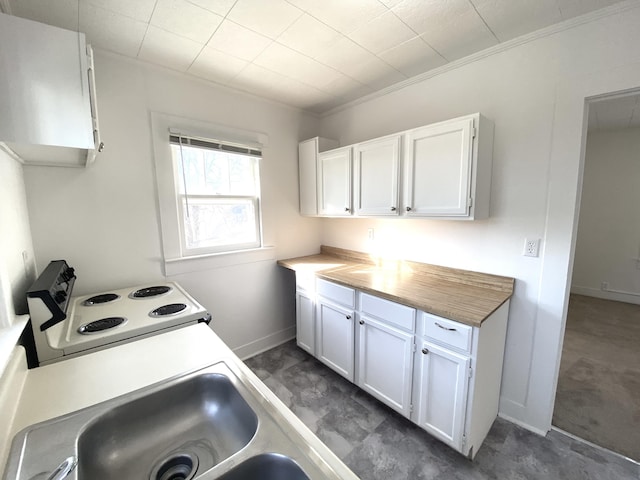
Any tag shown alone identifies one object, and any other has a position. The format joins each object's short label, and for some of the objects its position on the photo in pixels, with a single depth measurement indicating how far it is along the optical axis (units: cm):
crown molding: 137
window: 217
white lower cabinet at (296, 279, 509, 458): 148
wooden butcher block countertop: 153
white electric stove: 111
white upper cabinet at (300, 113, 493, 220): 166
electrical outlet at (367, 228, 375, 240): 259
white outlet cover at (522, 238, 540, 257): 168
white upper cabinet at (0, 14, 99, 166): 89
